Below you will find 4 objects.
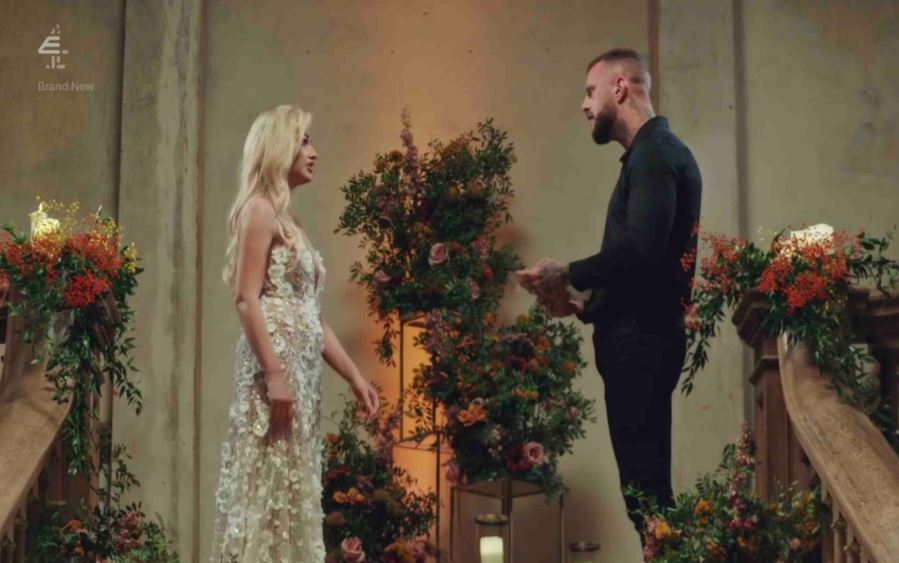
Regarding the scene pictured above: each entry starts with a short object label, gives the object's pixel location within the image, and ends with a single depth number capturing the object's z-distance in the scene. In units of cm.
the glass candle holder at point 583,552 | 648
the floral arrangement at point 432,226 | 667
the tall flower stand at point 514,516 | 663
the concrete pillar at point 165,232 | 701
